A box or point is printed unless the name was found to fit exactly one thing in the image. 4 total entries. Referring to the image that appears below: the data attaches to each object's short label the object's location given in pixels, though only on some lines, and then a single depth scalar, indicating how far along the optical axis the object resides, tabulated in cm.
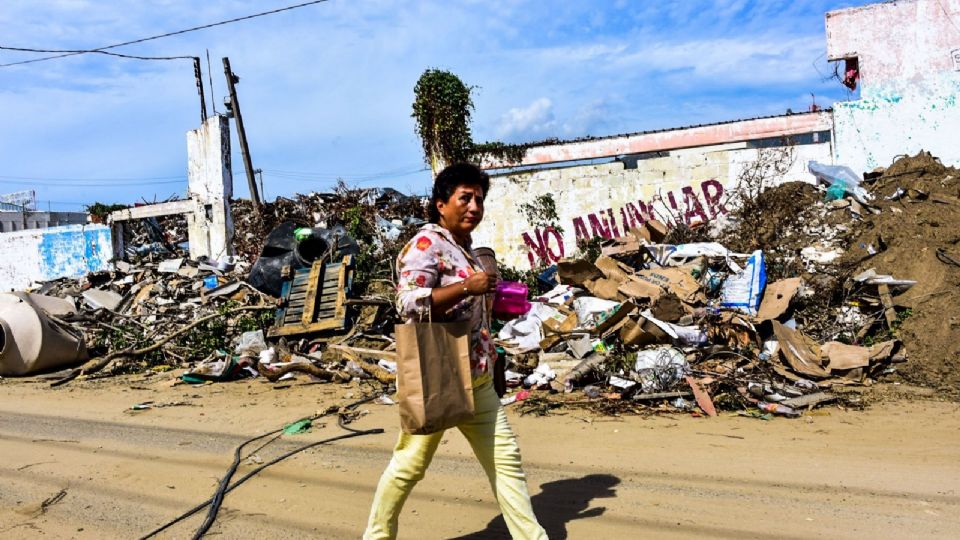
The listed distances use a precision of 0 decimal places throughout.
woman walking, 303
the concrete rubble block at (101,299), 1267
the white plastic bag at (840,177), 1033
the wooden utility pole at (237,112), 1989
